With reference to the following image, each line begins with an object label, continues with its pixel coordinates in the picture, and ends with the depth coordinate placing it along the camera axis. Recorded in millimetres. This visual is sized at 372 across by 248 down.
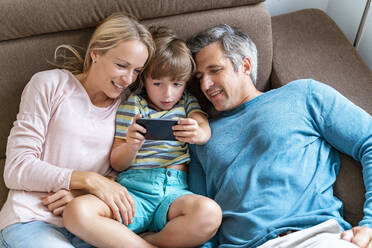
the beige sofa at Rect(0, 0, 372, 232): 1551
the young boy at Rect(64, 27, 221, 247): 1405
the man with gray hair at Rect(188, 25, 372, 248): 1410
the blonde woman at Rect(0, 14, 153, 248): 1463
